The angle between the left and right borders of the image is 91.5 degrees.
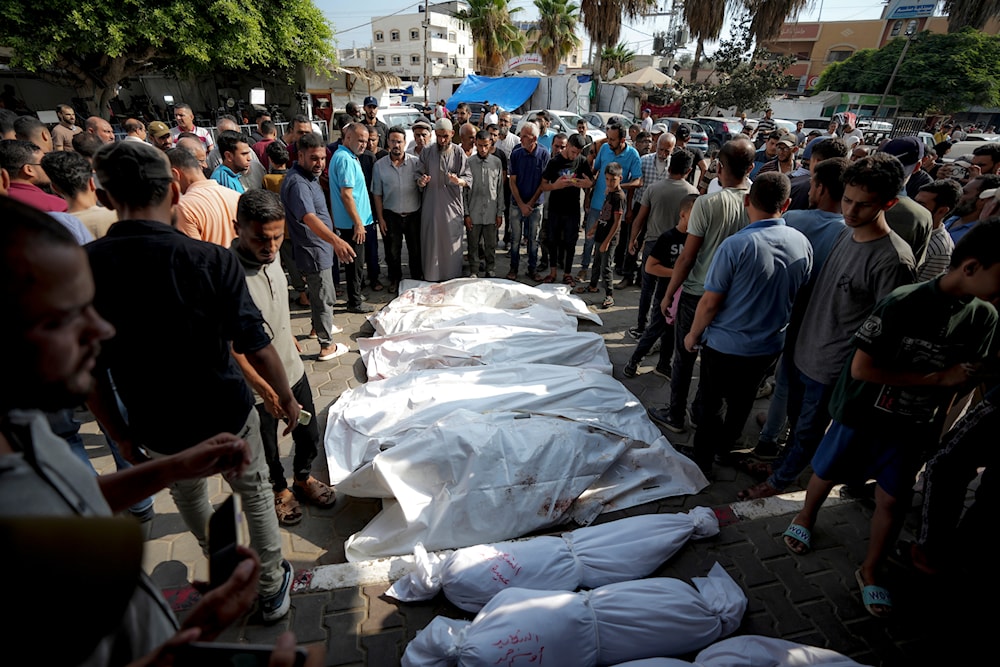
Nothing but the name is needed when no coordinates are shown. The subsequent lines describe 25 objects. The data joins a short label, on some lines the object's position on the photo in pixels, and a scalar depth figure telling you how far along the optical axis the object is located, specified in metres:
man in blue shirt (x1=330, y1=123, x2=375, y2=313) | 4.74
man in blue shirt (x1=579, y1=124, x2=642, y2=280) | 5.85
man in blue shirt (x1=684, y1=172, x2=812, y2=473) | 2.56
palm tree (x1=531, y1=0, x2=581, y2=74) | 28.05
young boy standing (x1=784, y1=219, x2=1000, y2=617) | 1.85
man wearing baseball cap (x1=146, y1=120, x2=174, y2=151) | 5.47
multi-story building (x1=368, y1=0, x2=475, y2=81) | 51.19
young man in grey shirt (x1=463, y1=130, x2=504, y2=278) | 5.78
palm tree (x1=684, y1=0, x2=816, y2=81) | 21.17
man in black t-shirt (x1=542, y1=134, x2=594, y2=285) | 5.74
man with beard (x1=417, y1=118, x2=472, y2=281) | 5.51
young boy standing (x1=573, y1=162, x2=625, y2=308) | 5.38
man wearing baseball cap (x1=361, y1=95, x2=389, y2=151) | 7.19
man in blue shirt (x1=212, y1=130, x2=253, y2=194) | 4.09
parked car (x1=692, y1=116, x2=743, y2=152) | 16.56
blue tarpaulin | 20.39
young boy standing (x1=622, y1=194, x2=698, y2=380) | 3.78
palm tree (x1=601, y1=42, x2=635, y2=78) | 35.03
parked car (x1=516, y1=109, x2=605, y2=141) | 14.80
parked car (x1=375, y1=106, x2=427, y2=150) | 12.48
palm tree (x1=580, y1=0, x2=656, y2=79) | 21.30
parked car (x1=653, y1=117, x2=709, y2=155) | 14.01
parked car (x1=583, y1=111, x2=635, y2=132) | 17.09
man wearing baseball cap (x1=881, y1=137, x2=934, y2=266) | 2.96
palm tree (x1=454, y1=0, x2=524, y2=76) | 27.25
